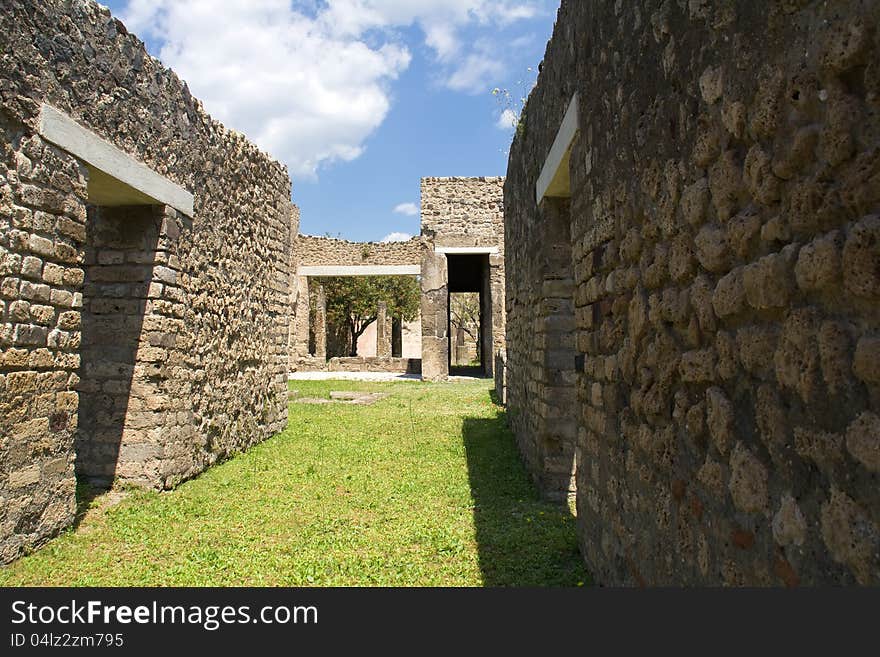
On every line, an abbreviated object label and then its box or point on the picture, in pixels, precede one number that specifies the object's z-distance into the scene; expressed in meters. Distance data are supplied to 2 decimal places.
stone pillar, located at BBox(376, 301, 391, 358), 28.22
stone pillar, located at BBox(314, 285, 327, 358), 25.81
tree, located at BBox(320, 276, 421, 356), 29.36
